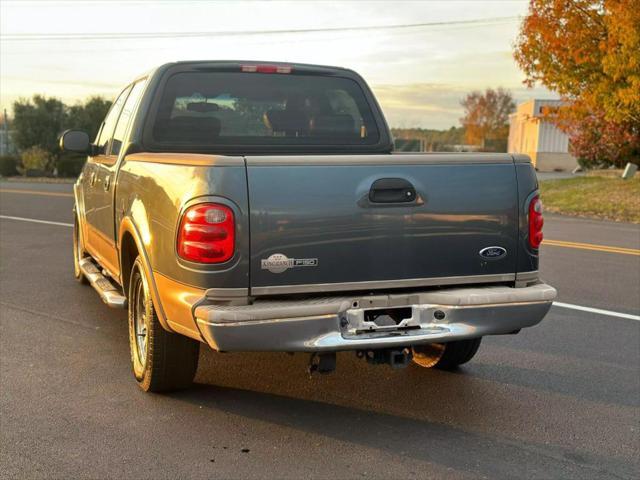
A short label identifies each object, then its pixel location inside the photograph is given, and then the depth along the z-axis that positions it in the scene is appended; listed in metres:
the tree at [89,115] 50.47
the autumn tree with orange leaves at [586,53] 19.02
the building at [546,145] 56.62
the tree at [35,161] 44.59
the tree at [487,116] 80.06
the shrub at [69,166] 43.34
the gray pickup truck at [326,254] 3.96
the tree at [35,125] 50.28
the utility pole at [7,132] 54.92
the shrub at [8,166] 45.62
